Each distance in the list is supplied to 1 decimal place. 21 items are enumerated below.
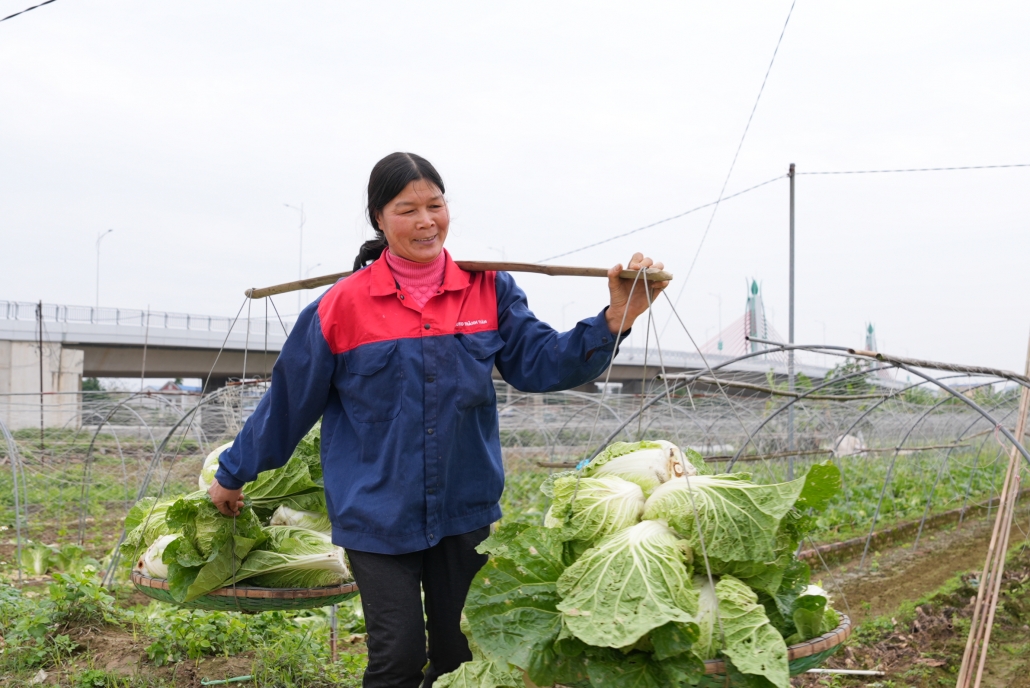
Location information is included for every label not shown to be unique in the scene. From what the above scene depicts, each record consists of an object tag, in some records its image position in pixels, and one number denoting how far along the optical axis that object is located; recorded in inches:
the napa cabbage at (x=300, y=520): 145.5
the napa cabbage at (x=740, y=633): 78.5
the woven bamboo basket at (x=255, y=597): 118.8
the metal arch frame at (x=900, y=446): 313.8
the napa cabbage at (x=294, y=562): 128.3
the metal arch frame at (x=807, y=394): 166.6
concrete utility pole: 263.3
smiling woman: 102.2
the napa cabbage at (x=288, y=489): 146.4
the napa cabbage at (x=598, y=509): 91.5
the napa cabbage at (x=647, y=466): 97.3
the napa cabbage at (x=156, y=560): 132.6
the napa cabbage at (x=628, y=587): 77.9
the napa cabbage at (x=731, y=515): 87.7
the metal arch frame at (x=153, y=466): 182.4
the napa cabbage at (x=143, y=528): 141.6
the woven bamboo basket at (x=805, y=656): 81.4
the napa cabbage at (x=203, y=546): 122.0
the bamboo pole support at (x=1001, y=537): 151.2
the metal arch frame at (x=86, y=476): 282.6
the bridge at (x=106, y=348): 826.2
